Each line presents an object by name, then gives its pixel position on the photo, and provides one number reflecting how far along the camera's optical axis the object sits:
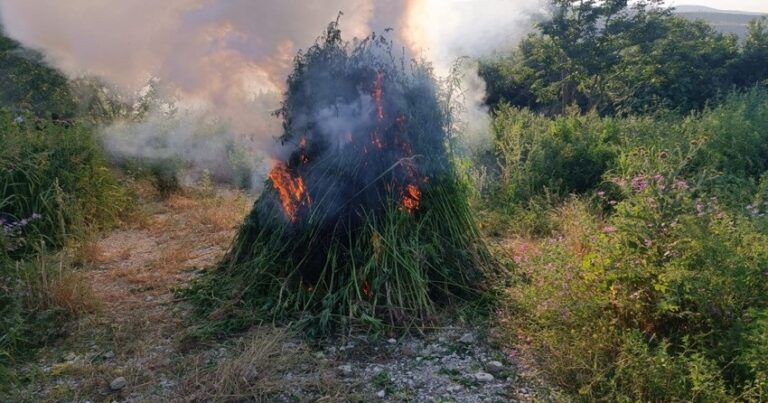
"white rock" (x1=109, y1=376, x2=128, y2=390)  2.79
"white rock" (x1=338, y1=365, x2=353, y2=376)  2.91
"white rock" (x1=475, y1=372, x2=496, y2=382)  2.83
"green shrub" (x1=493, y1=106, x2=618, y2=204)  6.42
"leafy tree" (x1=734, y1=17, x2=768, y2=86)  11.88
